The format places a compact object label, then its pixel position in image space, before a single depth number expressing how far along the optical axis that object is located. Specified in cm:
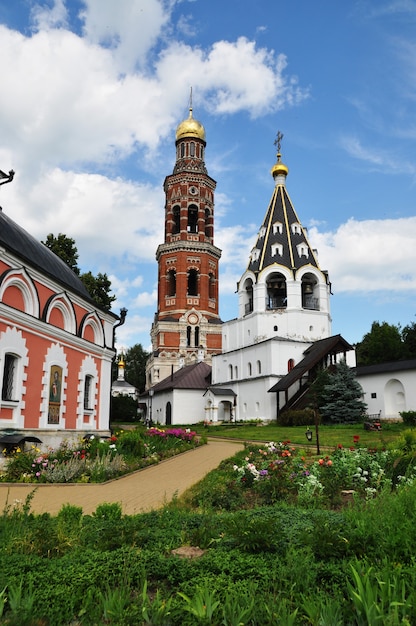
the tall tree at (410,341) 4487
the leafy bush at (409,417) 2389
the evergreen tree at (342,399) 2966
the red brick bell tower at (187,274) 5666
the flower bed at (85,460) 1029
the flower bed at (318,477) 722
